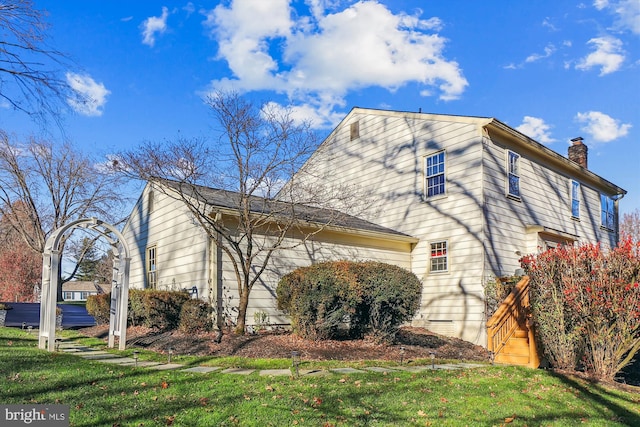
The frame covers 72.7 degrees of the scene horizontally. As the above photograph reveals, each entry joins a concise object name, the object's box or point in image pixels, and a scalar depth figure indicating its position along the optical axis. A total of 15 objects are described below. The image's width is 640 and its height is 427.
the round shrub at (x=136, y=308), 10.60
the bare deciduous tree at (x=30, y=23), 6.56
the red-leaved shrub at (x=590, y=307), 7.00
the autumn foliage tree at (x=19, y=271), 24.72
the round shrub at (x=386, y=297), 8.52
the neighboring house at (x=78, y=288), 60.94
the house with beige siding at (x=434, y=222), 11.70
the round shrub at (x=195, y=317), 9.67
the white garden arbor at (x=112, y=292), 7.61
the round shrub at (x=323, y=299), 8.38
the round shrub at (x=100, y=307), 12.75
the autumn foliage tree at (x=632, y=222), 41.69
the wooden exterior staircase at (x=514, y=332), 8.16
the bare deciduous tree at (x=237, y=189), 9.55
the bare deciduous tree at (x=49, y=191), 22.45
